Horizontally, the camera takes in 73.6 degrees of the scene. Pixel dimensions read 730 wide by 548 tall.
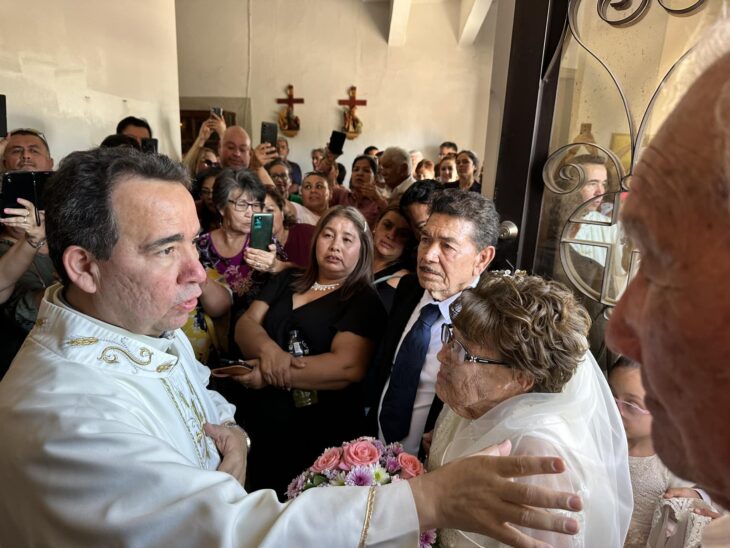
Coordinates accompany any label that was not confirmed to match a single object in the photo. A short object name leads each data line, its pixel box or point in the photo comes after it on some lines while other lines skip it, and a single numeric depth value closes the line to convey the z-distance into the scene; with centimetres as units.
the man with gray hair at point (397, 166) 499
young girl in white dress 165
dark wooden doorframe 171
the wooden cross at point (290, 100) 1073
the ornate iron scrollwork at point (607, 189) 148
